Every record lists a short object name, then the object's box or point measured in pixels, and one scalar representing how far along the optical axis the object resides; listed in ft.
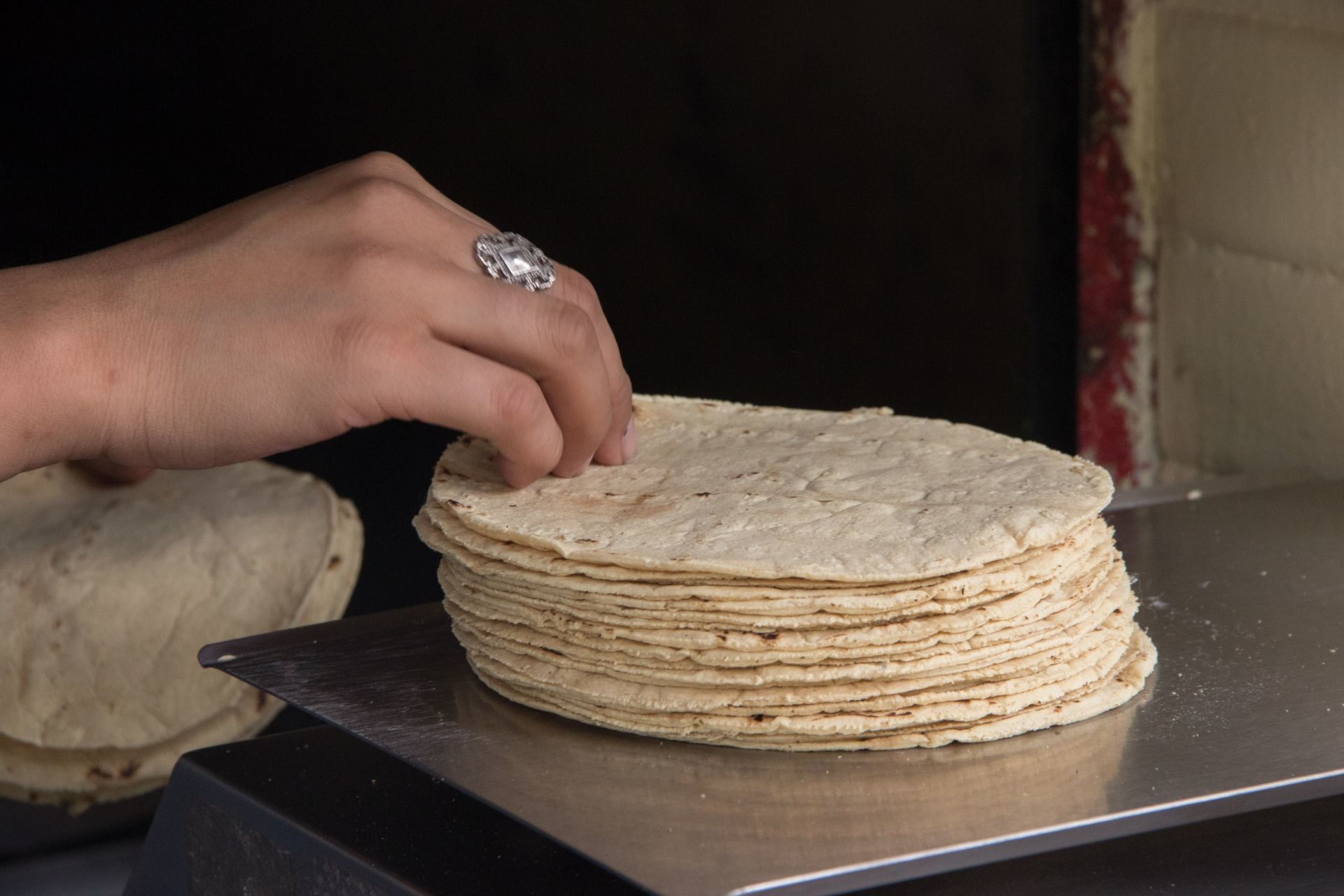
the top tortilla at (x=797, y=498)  2.03
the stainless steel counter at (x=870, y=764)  1.88
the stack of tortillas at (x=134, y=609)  2.64
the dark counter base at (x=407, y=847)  1.98
